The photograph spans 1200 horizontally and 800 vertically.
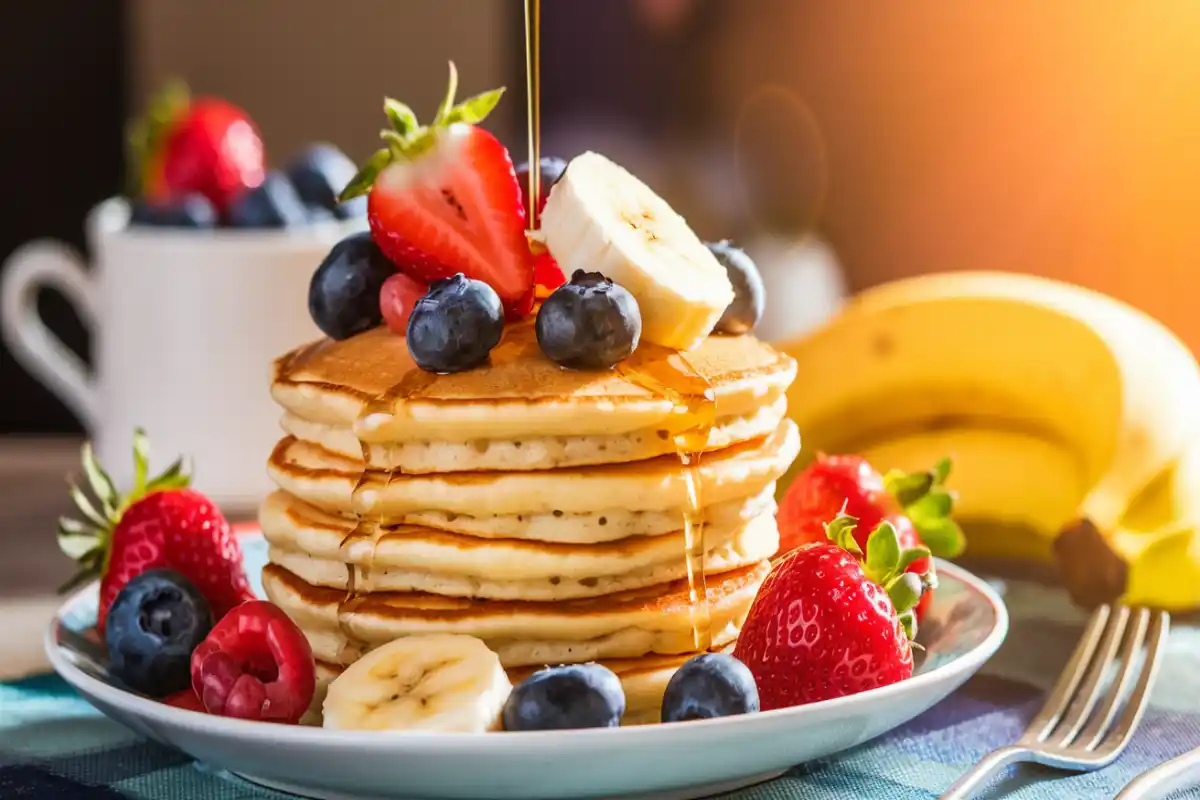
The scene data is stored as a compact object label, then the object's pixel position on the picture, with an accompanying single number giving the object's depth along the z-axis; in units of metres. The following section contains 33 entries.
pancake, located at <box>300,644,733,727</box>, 0.62
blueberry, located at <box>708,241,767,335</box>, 0.67
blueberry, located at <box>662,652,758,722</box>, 0.60
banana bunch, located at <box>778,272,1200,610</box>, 0.72
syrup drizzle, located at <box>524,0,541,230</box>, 0.66
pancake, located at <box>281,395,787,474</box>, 0.62
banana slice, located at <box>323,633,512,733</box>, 0.60
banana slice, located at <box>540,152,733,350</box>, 0.64
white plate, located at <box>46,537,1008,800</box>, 0.58
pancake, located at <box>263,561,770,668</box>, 0.62
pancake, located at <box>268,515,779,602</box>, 0.62
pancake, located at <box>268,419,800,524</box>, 0.62
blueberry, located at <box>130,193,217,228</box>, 0.79
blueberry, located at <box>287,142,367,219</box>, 0.82
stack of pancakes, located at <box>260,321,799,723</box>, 0.62
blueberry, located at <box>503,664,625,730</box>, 0.60
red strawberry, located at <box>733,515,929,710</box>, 0.62
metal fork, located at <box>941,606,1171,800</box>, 0.61
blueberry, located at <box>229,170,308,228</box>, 0.79
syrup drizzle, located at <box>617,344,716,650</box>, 0.63
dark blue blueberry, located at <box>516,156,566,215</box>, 0.67
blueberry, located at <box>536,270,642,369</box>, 0.62
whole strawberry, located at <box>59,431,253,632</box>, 0.66
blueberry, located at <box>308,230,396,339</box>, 0.66
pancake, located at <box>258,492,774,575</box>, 0.62
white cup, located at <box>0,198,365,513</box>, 0.78
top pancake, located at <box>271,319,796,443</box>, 0.62
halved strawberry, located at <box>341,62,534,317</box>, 0.64
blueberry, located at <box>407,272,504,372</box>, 0.62
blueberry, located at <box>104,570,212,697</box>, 0.64
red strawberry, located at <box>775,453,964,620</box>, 0.68
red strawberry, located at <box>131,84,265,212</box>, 0.88
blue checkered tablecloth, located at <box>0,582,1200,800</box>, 0.61
